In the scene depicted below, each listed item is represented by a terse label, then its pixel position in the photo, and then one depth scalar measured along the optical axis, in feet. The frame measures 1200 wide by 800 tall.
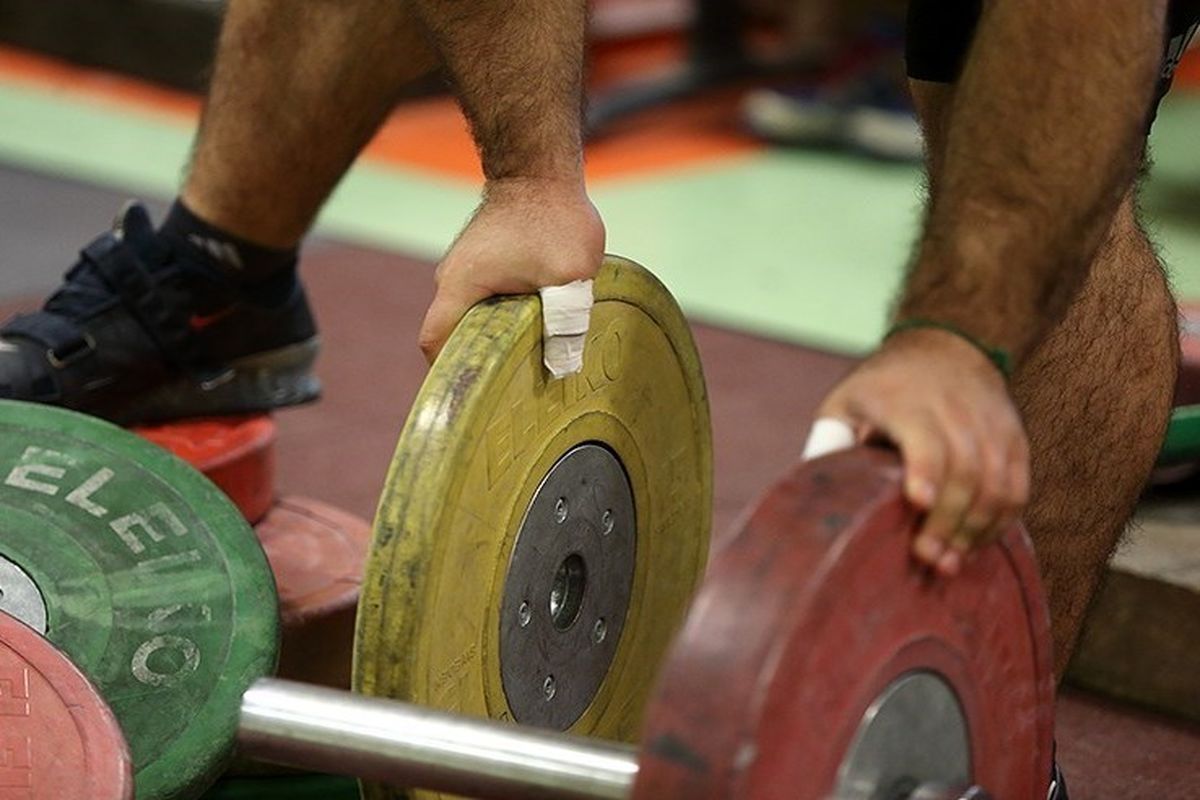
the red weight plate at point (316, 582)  11.09
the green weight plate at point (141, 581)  10.27
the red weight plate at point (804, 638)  8.94
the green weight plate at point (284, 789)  10.84
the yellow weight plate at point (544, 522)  9.72
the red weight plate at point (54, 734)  9.72
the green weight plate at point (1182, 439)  11.34
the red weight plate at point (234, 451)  11.40
